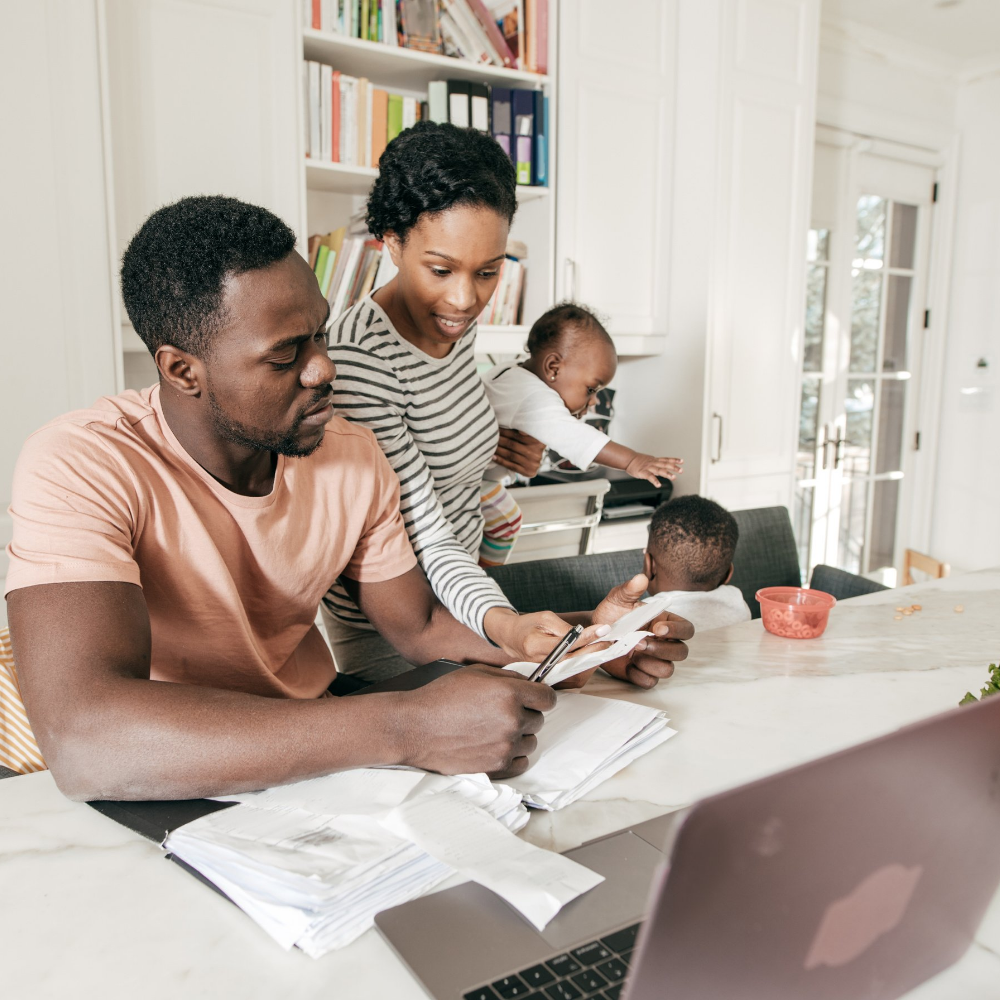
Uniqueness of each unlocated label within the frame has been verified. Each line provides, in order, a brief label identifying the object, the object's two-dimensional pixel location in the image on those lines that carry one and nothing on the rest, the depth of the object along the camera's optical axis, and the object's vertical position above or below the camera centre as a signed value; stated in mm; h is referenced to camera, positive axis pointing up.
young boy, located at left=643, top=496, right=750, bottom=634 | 1696 -392
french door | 3939 +84
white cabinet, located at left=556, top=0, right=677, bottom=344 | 2863 +758
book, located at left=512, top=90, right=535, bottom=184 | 2805 +811
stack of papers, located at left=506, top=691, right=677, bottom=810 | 844 -420
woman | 1194 +48
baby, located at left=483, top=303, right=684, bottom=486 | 1963 -49
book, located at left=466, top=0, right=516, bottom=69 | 2707 +1105
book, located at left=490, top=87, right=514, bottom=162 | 2773 +846
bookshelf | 2496 +602
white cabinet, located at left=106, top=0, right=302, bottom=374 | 2133 +697
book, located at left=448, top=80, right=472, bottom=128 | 2686 +861
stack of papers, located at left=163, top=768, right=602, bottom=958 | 632 -406
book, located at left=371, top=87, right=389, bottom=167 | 2584 +771
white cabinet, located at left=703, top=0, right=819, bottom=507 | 3002 +484
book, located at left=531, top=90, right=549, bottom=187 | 2828 +769
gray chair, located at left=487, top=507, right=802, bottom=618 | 1709 -440
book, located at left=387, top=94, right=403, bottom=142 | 2619 +799
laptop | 363 -252
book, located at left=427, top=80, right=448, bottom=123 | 2682 +864
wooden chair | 4309 -1017
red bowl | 1368 -400
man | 793 -243
